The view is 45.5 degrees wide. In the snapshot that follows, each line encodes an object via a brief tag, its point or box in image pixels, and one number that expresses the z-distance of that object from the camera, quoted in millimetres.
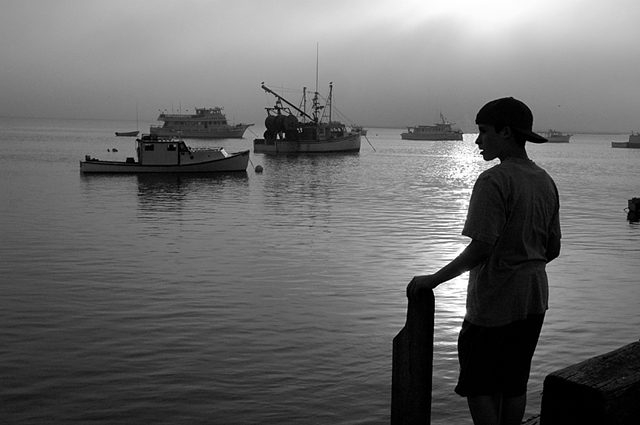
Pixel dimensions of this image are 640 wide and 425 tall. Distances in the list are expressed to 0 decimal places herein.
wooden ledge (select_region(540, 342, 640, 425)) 2277
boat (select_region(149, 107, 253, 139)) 165125
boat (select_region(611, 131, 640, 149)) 161500
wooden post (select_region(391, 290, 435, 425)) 3268
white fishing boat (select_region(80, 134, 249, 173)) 44219
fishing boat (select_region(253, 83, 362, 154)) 93938
